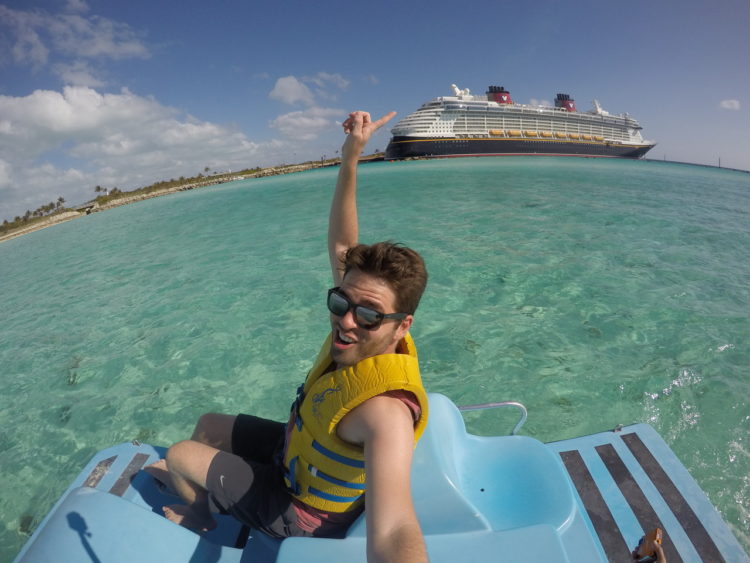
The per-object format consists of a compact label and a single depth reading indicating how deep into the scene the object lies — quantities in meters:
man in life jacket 1.15
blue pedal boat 1.33
